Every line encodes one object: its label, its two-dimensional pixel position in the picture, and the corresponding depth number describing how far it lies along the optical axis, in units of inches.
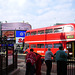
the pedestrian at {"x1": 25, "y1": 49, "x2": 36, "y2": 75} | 147.0
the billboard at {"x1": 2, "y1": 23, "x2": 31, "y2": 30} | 1081.0
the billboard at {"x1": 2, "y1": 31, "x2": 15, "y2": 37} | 1069.4
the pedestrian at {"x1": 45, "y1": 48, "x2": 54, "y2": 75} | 181.2
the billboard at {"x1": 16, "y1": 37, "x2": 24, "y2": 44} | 1044.9
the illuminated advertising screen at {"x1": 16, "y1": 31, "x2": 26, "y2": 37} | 1056.2
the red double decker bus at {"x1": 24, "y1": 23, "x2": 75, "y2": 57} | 380.8
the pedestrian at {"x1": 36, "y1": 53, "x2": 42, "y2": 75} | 153.5
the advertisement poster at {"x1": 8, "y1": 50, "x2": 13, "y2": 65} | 181.3
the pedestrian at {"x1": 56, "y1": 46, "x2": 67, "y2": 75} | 132.5
